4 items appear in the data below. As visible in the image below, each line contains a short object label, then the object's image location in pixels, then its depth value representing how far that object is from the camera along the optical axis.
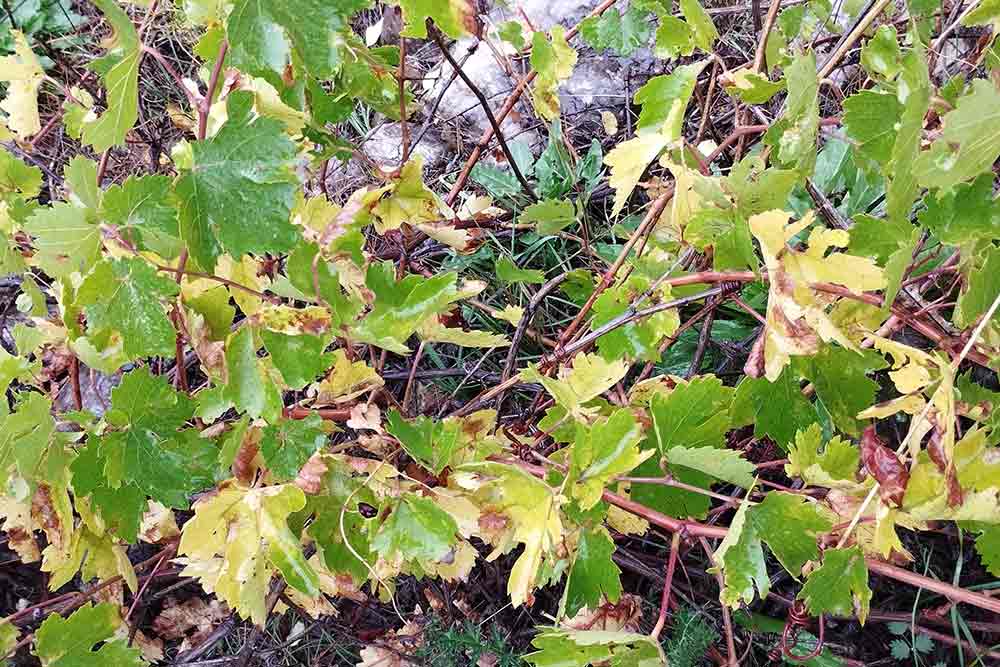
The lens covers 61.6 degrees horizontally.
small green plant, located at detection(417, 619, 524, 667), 1.38
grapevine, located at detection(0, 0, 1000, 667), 0.85
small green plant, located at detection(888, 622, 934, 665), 1.44
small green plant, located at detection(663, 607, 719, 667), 1.23
